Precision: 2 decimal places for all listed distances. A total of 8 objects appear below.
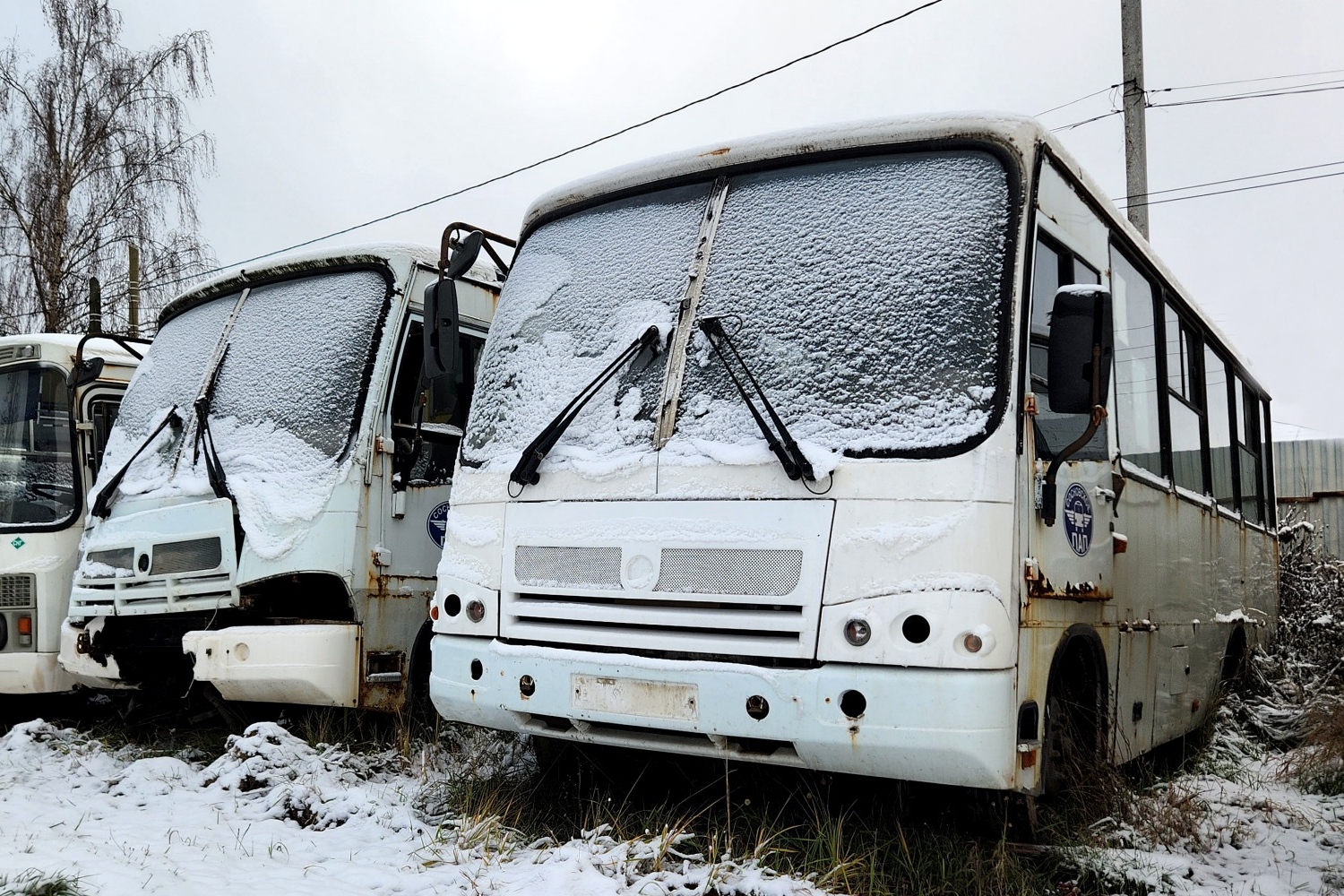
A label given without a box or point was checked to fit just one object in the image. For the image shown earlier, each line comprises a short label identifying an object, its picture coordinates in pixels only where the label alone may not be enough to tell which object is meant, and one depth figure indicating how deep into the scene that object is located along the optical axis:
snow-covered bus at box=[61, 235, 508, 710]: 6.23
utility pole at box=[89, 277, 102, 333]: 14.30
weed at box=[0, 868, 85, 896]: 3.96
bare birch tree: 22.55
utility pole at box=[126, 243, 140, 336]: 21.55
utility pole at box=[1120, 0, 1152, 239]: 13.18
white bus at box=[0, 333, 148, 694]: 7.38
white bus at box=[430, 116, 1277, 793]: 4.07
